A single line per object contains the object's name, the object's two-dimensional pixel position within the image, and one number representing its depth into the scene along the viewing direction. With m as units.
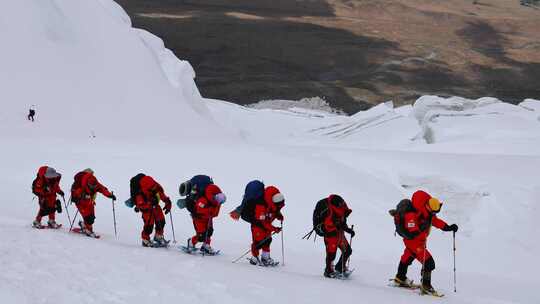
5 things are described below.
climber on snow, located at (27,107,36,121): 44.75
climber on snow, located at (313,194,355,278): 16.87
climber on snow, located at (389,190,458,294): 15.59
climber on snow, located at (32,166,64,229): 21.19
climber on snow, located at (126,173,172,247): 19.06
